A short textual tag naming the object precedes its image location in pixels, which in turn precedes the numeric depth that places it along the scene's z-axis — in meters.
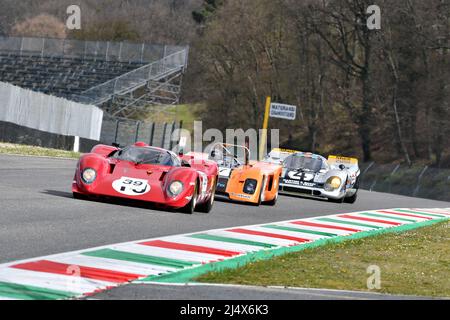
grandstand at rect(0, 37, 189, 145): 58.03
